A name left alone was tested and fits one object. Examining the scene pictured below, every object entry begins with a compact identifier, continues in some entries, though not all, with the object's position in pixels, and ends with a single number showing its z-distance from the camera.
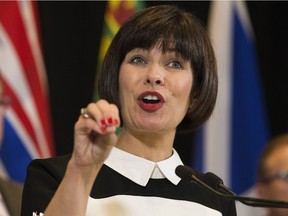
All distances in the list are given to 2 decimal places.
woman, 3.78
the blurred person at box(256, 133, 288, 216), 5.54
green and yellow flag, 6.86
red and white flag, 6.48
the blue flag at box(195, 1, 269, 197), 7.48
